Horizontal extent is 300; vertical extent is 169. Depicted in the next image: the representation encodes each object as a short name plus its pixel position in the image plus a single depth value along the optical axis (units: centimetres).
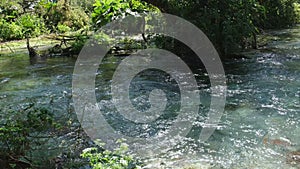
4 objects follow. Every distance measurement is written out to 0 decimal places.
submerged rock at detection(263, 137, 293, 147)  555
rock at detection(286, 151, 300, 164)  496
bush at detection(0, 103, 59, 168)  434
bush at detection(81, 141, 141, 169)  366
